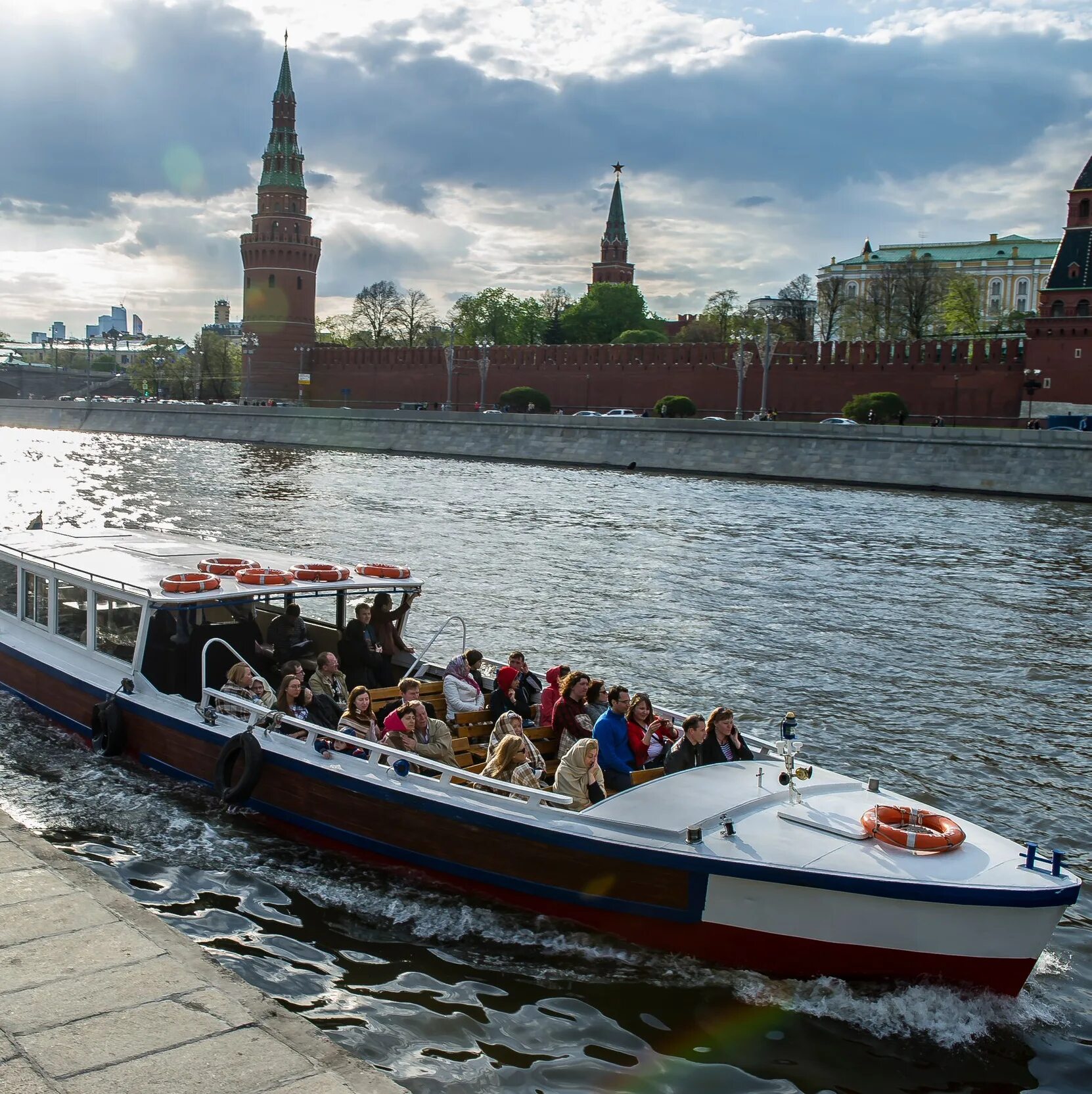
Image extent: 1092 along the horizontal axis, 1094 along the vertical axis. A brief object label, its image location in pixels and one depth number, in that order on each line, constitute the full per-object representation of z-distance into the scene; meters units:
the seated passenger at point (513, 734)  8.27
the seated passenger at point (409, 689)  8.83
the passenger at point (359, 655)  10.49
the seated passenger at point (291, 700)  9.04
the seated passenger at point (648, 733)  8.45
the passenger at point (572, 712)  8.89
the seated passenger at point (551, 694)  9.45
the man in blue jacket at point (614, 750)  8.09
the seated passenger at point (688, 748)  8.02
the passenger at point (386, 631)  10.73
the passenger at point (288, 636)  10.30
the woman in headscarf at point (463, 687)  9.63
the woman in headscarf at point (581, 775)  7.50
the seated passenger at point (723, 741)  8.20
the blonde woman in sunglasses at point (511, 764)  7.82
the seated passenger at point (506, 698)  9.70
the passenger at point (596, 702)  9.25
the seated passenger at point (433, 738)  8.55
